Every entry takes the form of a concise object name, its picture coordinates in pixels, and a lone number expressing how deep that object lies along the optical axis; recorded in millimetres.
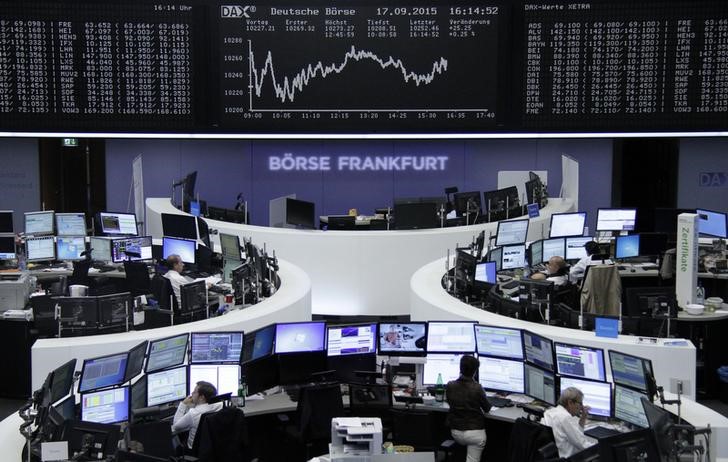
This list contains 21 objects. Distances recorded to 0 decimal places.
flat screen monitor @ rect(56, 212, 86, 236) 13797
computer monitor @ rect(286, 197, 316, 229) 14094
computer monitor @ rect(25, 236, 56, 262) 13523
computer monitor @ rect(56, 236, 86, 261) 13727
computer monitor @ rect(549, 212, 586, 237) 13891
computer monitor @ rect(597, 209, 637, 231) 14133
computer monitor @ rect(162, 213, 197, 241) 13156
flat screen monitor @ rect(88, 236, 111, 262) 13523
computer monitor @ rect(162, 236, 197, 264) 12797
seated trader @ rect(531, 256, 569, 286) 11945
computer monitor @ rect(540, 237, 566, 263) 12805
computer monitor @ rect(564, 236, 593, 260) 12977
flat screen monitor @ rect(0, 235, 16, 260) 13078
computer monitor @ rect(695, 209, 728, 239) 13445
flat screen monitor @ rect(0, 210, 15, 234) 13750
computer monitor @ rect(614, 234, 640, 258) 13109
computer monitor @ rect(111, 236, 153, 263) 13461
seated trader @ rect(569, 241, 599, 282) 12055
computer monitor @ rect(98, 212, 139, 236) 14266
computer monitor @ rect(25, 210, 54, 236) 13789
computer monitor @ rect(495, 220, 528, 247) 13164
